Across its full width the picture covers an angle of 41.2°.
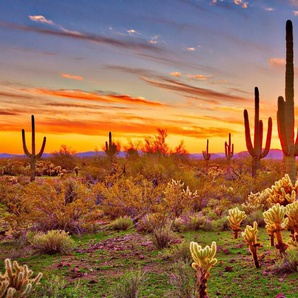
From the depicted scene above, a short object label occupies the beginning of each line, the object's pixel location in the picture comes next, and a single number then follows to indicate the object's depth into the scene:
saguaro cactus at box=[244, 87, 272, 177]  21.24
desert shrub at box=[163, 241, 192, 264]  8.47
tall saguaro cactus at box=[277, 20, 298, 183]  15.68
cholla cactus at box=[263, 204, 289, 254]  7.33
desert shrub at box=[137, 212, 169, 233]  11.50
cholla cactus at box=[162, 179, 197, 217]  13.17
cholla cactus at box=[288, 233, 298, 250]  7.98
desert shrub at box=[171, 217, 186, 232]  11.92
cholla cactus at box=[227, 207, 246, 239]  9.70
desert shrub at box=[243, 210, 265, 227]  12.32
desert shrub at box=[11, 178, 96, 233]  12.04
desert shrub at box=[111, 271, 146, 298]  5.98
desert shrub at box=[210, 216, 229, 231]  12.19
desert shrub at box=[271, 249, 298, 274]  7.12
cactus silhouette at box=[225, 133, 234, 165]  41.15
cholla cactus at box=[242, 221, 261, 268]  7.25
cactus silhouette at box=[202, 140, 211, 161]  46.25
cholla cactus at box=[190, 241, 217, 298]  5.55
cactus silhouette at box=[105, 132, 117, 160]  34.79
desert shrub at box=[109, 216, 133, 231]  12.57
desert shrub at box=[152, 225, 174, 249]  9.76
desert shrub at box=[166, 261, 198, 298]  5.87
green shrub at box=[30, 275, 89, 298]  5.56
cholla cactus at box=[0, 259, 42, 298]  4.66
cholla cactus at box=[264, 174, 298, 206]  9.27
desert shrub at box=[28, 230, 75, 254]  9.78
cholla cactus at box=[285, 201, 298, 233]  7.60
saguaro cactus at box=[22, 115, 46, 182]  29.50
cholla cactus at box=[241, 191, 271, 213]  13.64
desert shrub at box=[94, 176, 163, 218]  13.40
